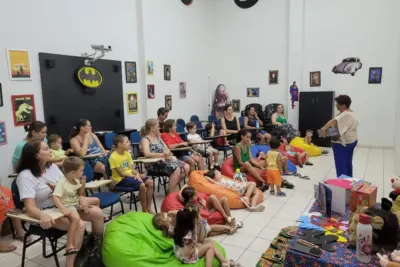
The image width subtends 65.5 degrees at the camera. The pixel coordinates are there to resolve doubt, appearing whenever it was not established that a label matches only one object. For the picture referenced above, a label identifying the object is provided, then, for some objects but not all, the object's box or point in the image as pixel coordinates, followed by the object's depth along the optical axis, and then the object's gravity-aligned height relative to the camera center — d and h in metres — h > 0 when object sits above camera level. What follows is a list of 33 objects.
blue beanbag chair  6.16 -1.07
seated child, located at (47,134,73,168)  4.45 -0.64
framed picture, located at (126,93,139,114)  6.95 -0.05
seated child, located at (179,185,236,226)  3.57 -1.28
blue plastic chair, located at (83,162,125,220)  3.48 -1.10
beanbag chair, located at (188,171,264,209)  4.38 -1.31
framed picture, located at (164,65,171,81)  8.02 +0.72
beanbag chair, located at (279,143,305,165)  6.82 -1.24
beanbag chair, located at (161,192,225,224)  3.79 -1.37
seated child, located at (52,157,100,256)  2.71 -0.88
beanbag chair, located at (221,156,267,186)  5.25 -1.27
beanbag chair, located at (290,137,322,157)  7.75 -1.28
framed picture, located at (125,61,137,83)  6.88 +0.64
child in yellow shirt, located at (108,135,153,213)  4.01 -0.95
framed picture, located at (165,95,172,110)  8.09 -0.03
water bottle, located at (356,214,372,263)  2.05 -0.95
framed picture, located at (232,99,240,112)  10.12 -0.22
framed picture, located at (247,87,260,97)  9.75 +0.19
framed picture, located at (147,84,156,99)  7.41 +0.21
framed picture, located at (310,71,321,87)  8.84 +0.52
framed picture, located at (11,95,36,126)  4.73 -0.08
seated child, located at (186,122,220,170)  6.19 -1.00
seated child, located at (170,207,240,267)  2.59 -1.21
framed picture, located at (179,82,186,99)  8.69 +0.27
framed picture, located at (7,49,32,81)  4.64 +0.59
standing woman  4.76 -0.61
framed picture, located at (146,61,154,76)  7.33 +0.77
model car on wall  8.35 +0.81
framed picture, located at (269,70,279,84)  9.41 +0.64
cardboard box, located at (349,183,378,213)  2.67 -0.87
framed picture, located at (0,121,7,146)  4.53 -0.43
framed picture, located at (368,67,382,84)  8.13 +0.51
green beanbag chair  2.66 -1.30
